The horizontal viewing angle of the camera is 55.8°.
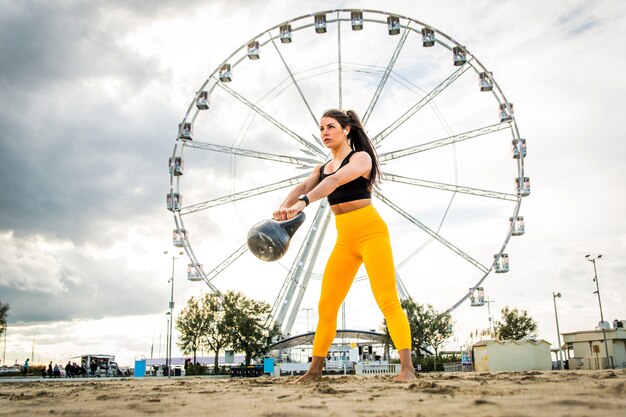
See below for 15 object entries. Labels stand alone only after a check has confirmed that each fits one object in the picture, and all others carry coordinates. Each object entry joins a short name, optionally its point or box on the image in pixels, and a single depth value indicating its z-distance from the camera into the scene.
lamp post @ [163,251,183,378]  43.32
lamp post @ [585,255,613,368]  40.46
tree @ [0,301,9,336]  42.84
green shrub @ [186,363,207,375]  40.12
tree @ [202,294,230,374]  43.72
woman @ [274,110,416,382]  6.08
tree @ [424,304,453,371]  45.31
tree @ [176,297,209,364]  45.00
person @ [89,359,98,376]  40.38
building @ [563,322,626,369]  35.12
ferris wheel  28.56
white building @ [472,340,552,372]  22.98
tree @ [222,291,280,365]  42.66
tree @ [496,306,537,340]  52.09
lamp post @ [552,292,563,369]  48.92
